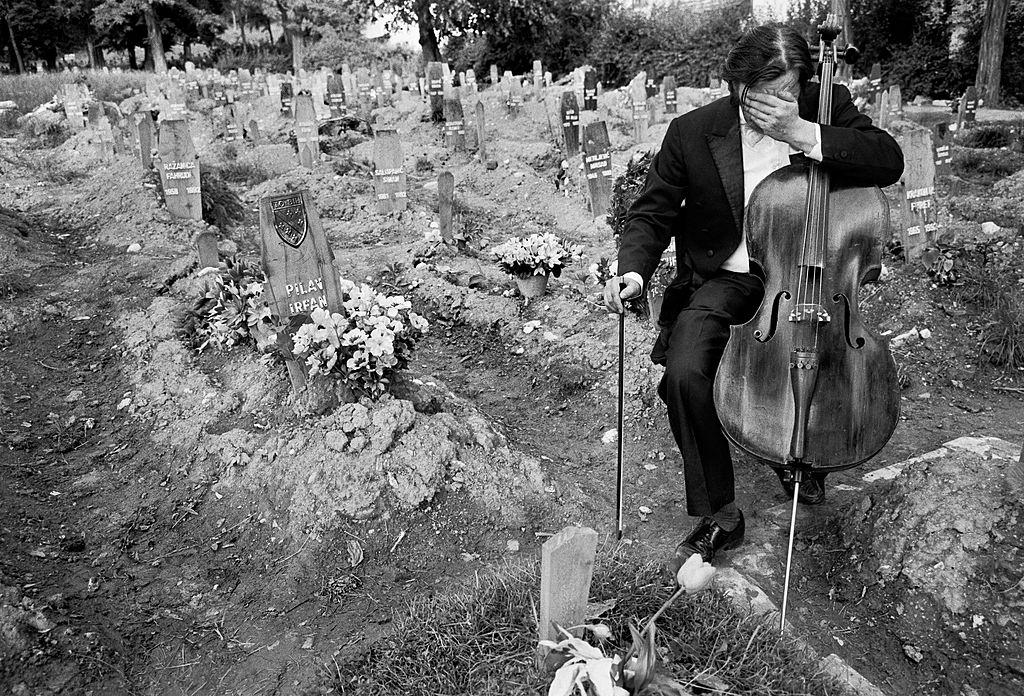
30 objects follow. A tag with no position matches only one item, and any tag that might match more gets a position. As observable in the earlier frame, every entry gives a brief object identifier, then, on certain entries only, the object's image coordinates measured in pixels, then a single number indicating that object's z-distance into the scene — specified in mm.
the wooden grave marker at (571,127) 11289
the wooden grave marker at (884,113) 13434
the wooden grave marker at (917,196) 6207
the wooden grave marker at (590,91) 16688
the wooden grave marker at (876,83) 16481
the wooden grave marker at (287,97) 17562
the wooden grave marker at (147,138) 9789
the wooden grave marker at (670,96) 16547
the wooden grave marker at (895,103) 14469
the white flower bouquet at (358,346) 3984
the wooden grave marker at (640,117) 13758
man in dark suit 2818
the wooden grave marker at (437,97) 17281
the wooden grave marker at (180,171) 8156
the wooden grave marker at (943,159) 9000
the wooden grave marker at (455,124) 13398
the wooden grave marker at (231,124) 14328
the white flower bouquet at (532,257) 6305
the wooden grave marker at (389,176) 9672
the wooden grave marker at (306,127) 12266
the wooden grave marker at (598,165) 9016
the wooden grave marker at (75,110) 15537
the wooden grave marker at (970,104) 14188
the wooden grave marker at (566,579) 1989
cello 2801
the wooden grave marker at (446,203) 8062
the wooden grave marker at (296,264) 4262
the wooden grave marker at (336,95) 17870
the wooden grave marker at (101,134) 12127
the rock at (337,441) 3775
